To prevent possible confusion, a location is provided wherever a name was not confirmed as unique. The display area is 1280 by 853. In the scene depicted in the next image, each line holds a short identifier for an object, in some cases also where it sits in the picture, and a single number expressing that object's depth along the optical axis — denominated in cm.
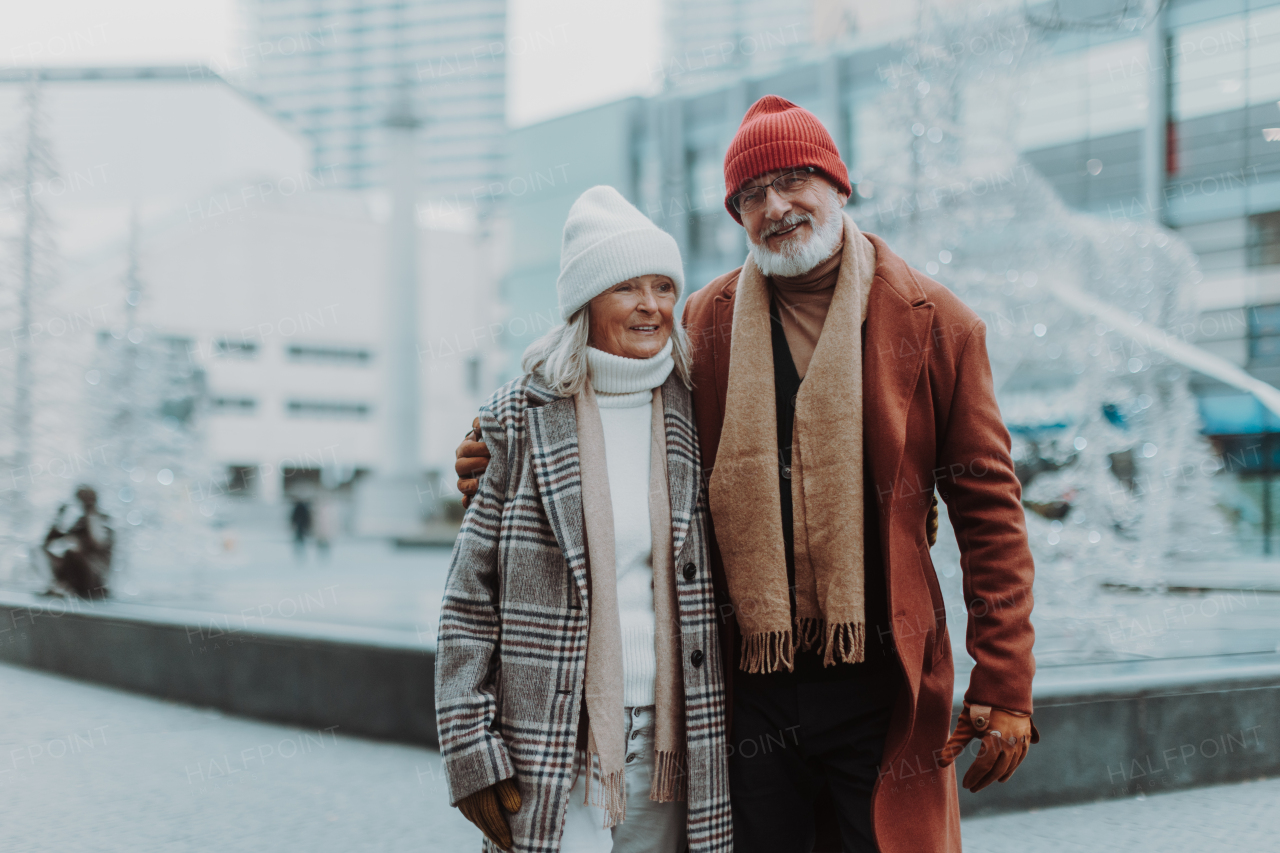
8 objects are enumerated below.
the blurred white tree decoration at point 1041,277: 683
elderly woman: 212
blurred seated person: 963
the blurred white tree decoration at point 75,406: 1215
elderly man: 211
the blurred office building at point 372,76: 5984
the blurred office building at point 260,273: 4738
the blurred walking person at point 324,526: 2140
